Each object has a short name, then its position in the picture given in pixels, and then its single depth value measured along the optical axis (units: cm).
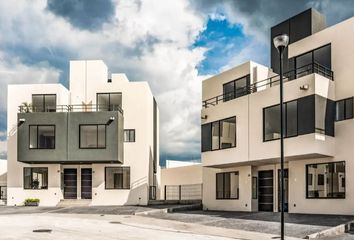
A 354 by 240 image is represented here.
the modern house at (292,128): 2166
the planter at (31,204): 3282
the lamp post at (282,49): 1420
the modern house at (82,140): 3247
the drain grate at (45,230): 1691
